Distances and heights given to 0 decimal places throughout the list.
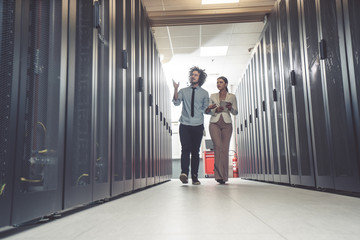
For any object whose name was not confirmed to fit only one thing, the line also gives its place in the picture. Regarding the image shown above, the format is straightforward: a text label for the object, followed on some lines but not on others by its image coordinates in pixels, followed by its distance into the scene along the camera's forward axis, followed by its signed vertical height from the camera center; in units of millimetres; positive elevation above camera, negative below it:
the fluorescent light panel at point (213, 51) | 7871 +2737
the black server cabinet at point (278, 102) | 3994 +738
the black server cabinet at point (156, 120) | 4931 +688
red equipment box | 10664 -28
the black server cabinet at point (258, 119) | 5410 +710
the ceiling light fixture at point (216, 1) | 5555 +2755
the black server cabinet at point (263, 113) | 4957 +749
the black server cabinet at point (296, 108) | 3152 +535
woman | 4254 +384
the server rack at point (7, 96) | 1033 +229
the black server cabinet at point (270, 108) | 4453 +751
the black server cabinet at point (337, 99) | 2213 +437
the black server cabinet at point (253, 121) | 5863 +735
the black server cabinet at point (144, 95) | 3678 +794
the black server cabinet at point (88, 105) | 1605 +336
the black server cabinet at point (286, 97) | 3615 +735
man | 4098 +540
